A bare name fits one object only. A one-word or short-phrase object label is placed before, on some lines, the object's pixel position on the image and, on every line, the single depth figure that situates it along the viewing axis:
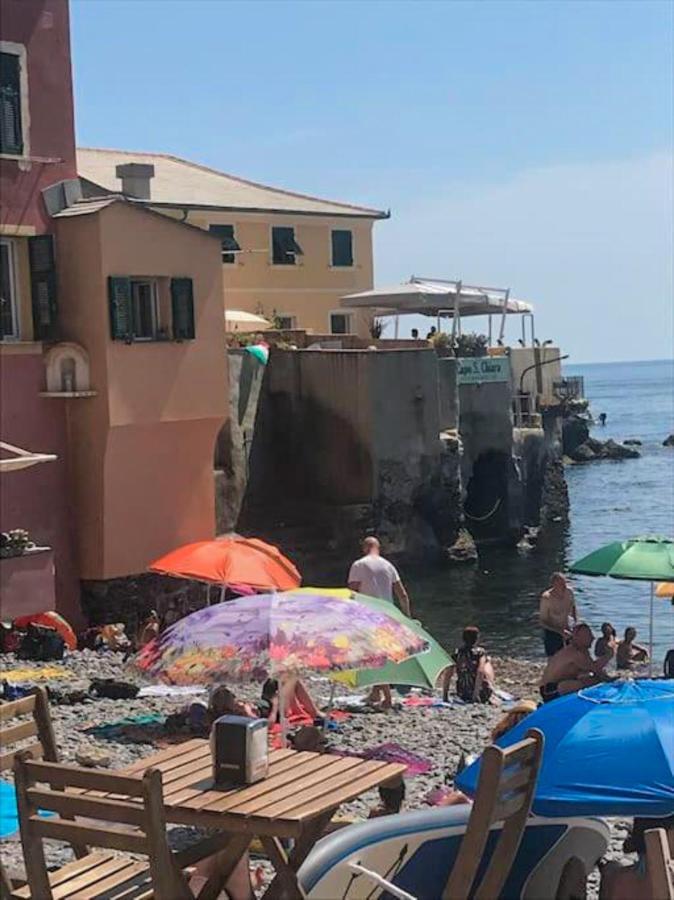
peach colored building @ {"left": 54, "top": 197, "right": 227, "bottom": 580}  20.86
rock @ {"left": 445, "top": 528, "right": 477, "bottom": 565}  33.56
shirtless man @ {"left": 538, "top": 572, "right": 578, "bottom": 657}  15.17
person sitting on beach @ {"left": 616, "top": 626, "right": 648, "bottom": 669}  18.05
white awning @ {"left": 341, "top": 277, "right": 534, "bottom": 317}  36.91
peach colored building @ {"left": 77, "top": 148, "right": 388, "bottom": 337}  39.50
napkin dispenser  5.46
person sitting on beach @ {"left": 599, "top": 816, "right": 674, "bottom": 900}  5.70
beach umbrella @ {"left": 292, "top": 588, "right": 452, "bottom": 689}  10.47
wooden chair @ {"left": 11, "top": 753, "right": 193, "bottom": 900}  4.77
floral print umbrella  7.93
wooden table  5.12
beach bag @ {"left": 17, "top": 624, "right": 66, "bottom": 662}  17.22
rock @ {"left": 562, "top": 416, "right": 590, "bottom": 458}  71.41
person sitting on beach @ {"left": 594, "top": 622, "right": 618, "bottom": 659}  16.83
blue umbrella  5.45
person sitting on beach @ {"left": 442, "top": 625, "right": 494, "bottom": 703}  14.29
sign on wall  35.81
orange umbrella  12.26
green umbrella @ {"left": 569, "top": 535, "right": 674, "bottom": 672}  14.01
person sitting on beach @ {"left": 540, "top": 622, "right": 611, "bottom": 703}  12.77
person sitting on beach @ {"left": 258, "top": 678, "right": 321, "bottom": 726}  11.07
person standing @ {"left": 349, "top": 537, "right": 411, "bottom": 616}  14.00
